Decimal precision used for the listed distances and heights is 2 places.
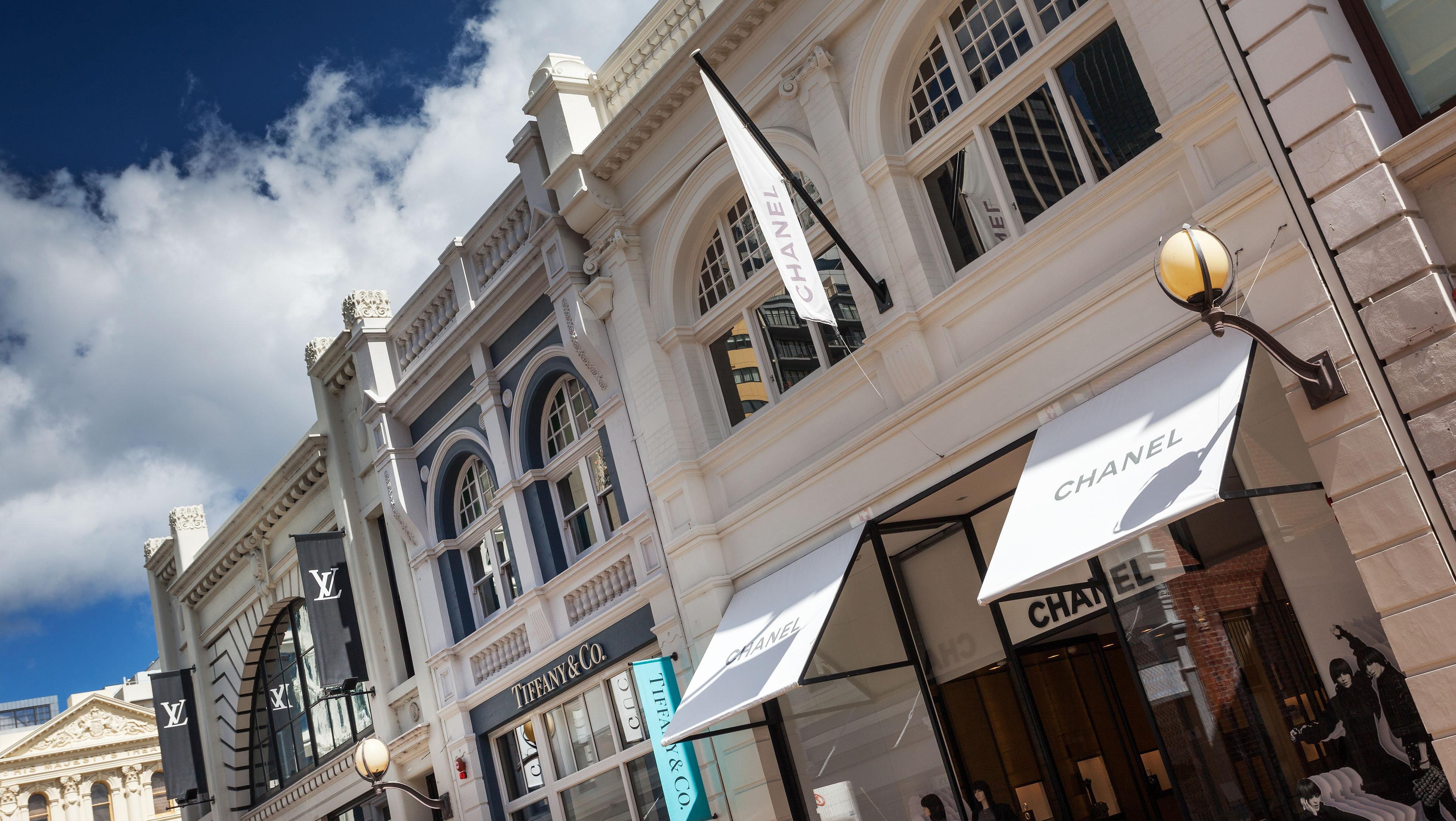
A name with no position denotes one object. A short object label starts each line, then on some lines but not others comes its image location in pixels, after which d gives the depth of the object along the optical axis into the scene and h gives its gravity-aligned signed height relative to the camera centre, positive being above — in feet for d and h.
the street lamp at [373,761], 49.03 +4.49
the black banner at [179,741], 82.48 +12.44
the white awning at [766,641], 33.91 +3.47
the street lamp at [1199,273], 22.82 +6.64
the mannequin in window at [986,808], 34.68 -3.08
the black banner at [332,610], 62.28 +13.95
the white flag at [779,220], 33.81 +14.65
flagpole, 33.99 +15.89
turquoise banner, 41.86 +1.12
